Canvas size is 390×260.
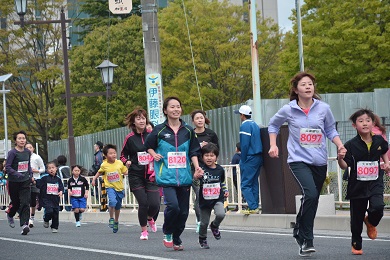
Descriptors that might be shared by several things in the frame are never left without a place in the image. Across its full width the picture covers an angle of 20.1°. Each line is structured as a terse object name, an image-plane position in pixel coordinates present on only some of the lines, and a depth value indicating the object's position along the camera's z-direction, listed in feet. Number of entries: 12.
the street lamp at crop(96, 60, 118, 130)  109.60
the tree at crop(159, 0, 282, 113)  187.21
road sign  79.77
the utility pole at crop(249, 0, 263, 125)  69.15
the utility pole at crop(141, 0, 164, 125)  73.20
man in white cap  58.65
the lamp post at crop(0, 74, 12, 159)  169.05
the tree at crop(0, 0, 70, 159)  197.88
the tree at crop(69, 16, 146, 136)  194.56
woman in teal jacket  40.40
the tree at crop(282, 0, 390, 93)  168.86
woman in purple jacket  35.27
